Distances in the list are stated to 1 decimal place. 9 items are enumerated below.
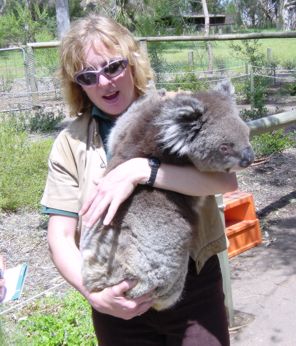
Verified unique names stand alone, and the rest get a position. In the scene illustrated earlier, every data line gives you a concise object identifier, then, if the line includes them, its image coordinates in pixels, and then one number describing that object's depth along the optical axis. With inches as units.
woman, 71.6
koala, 64.2
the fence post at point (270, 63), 533.0
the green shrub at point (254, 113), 338.6
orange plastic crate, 169.9
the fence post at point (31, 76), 446.3
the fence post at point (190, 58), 521.0
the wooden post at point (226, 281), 118.0
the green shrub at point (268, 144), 265.6
